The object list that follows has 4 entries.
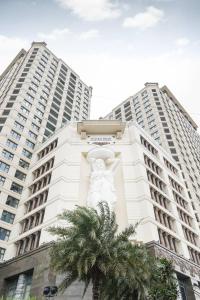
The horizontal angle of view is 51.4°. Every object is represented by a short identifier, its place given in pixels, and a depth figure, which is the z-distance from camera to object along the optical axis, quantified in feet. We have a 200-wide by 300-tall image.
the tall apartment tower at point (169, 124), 155.13
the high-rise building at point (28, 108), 95.96
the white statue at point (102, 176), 73.00
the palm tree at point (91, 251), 42.51
